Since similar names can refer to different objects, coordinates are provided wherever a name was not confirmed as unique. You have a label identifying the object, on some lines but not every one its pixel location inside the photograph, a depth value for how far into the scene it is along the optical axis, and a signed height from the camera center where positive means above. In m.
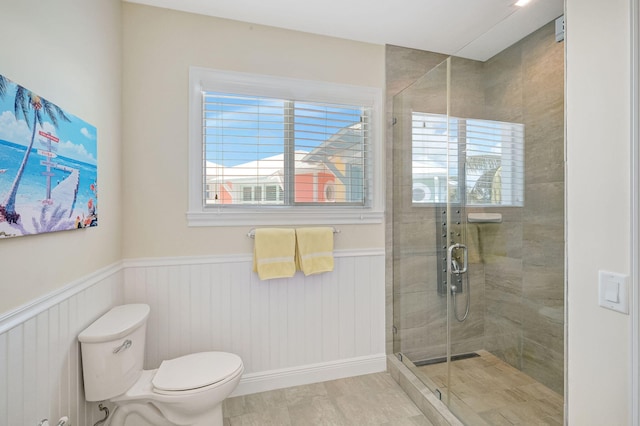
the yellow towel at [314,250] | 2.07 -0.26
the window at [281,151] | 2.01 +0.44
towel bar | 2.04 -0.14
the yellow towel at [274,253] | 1.98 -0.27
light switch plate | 0.90 -0.25
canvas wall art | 0.94 +0.18
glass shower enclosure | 1.67 -0.14
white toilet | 1.37 -0.84
